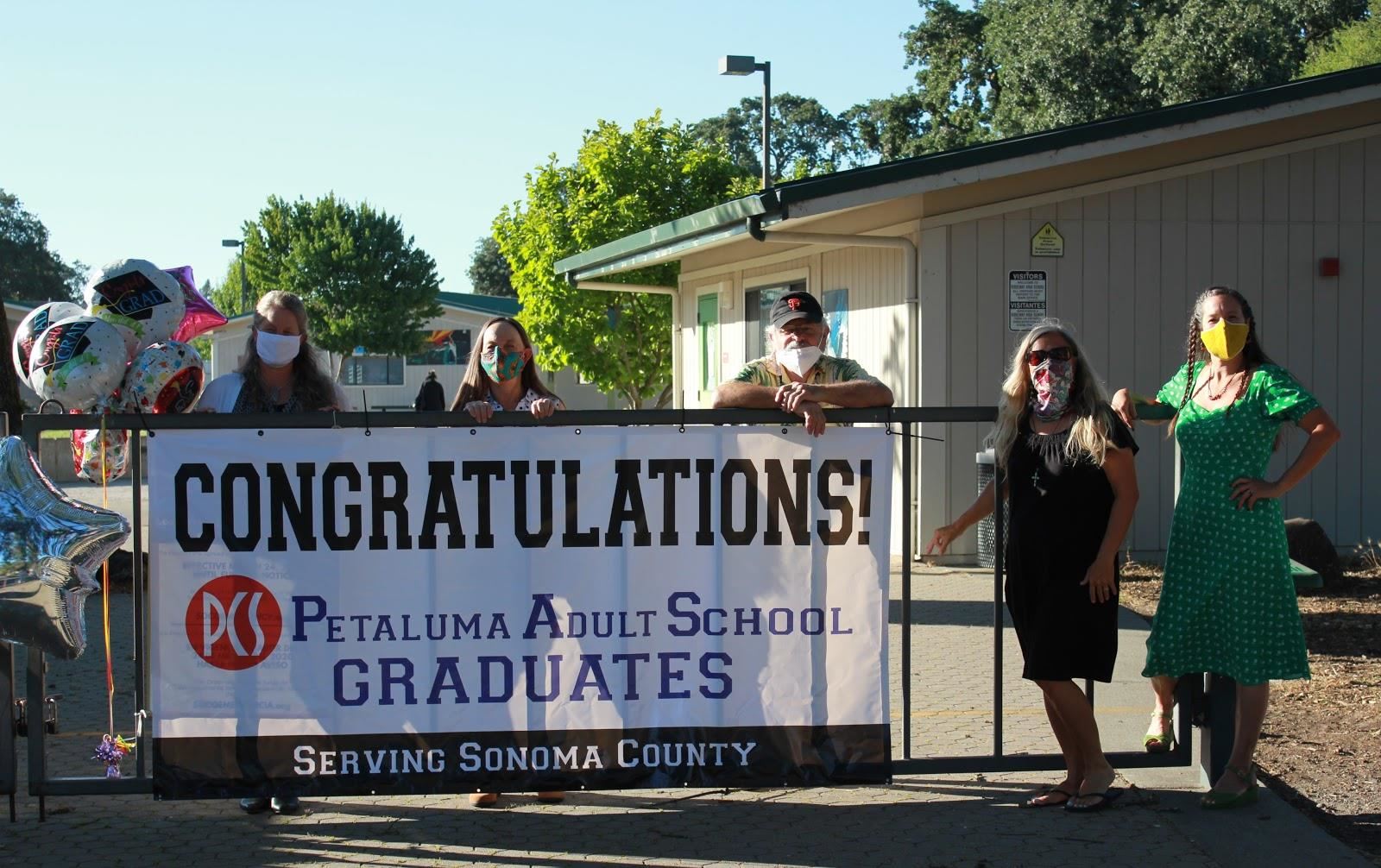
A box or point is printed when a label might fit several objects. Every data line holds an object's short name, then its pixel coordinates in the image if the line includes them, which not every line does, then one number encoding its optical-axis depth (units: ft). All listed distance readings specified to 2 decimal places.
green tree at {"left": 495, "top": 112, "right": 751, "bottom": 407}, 78.84
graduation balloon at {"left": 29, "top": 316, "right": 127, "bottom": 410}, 16.70
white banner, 14.58
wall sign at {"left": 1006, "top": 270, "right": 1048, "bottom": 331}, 37.17
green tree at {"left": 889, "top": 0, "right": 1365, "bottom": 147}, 112.06
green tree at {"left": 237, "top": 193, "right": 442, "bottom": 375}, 184.75
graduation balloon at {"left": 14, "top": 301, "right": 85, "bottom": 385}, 17.76
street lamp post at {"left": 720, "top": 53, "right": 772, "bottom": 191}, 57.16
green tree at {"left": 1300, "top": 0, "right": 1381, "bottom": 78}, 97.91
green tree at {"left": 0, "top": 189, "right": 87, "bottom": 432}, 293.02
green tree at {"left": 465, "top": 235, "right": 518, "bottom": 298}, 374.02
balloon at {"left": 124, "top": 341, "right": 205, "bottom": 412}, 16.93
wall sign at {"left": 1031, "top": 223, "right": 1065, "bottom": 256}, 37.01
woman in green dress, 15.69
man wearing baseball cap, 15.02
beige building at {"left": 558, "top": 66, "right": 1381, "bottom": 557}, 36.78
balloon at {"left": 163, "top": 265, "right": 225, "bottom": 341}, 18.97
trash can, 36.01
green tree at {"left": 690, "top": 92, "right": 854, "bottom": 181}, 309.42
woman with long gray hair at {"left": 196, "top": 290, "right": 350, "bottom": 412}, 16.40
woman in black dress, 15.14
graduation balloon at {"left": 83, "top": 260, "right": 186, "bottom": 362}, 17.84
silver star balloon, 13.51
